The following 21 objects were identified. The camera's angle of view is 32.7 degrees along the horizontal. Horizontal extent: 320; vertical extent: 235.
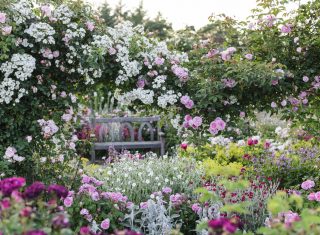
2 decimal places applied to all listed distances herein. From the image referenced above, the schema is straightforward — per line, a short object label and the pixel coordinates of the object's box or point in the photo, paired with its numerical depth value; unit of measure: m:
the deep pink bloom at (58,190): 2.31
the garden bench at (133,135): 8.91
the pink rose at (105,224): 3.59
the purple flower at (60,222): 1.97
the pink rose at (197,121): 4.41
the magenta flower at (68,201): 3.58
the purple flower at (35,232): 1.87
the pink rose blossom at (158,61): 4.37
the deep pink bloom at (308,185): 4.35
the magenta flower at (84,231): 1.92
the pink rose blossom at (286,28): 4.81
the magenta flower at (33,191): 2.18
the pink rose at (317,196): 3.98
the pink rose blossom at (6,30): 3.87
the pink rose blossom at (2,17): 3.85
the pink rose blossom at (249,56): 4.63
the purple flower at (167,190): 4.11
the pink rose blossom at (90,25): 4.22
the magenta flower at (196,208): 3.89
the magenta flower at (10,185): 2.13
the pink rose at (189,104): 4.41
